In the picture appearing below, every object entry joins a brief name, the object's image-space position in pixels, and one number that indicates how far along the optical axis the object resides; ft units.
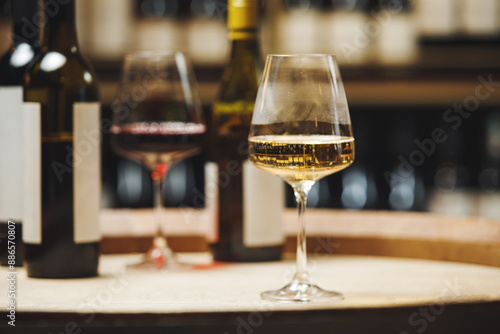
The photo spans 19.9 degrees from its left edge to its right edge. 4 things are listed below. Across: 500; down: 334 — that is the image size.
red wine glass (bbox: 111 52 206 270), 5.17
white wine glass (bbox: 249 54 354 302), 4.40
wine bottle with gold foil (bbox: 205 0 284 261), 5.22
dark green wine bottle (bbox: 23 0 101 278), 4.77
